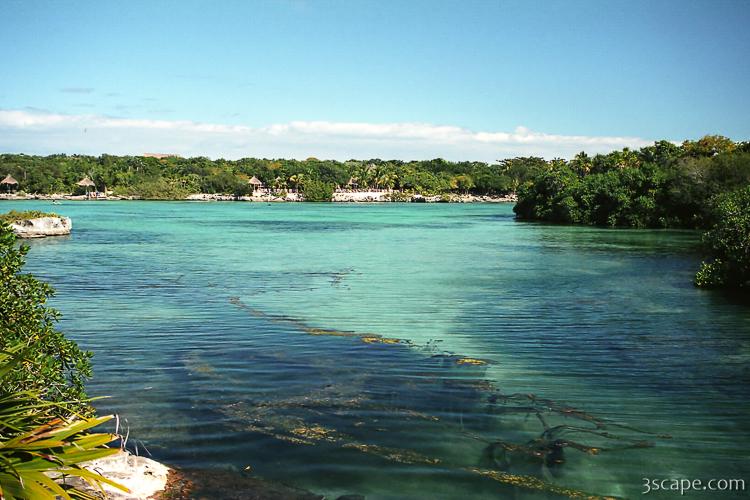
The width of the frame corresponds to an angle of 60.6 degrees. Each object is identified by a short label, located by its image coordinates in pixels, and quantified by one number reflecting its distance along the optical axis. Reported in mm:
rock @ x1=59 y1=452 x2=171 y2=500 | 5785
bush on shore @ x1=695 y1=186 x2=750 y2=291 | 22453
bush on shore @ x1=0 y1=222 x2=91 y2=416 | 6656
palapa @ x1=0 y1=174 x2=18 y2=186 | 135875
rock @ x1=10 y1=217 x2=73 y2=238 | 47000
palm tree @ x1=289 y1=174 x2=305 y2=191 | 179250
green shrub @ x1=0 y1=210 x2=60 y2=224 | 47059
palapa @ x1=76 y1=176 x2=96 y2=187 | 146288
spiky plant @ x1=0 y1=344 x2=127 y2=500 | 4094
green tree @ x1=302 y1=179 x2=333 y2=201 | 176250
